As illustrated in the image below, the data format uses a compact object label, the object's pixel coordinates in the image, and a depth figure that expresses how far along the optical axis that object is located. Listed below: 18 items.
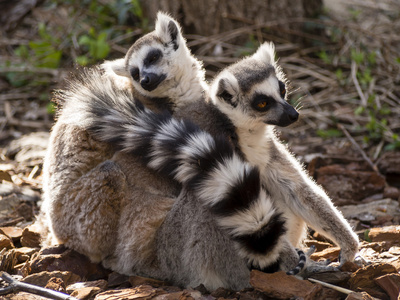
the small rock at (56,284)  6.61
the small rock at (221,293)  6.92
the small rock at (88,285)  7.02
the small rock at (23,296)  6.22
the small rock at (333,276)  7.07
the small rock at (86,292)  6.60
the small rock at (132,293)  6.42
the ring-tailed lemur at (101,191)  7.61
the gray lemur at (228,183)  6.43
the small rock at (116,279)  7.53
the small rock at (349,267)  7.44
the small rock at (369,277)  6.76
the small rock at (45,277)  6.94
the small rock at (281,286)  6.53
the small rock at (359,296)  6.15
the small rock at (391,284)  6.51
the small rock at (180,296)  6.50
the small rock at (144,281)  7.38
